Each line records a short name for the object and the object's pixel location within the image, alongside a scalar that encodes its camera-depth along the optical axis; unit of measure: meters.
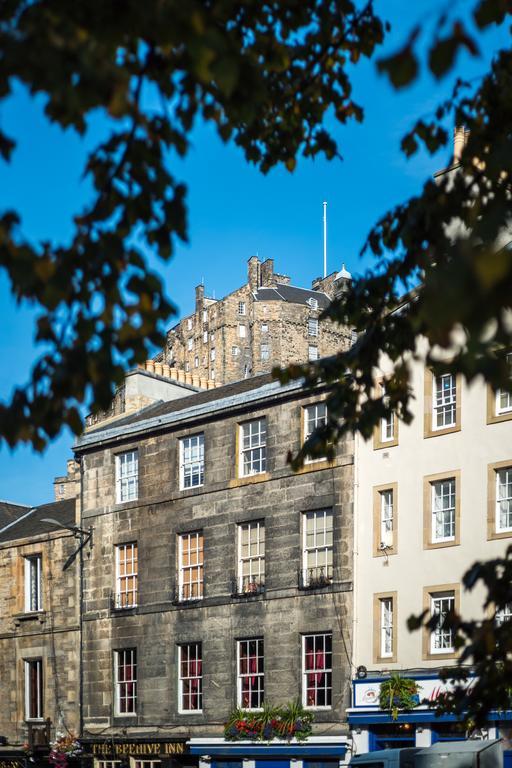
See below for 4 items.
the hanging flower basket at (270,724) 32.16
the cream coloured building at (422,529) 29.64
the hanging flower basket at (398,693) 29.92
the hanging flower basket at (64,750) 38.50
